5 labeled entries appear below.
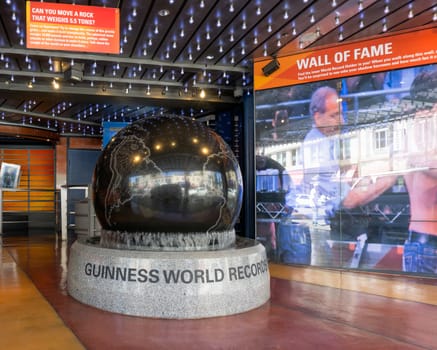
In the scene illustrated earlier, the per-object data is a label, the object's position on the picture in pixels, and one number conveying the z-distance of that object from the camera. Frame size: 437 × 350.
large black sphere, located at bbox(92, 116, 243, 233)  4.34
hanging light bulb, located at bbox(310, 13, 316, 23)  6.57
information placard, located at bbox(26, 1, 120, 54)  5.65
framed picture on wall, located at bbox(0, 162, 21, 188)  16.94
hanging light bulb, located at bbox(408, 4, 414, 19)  6.16
